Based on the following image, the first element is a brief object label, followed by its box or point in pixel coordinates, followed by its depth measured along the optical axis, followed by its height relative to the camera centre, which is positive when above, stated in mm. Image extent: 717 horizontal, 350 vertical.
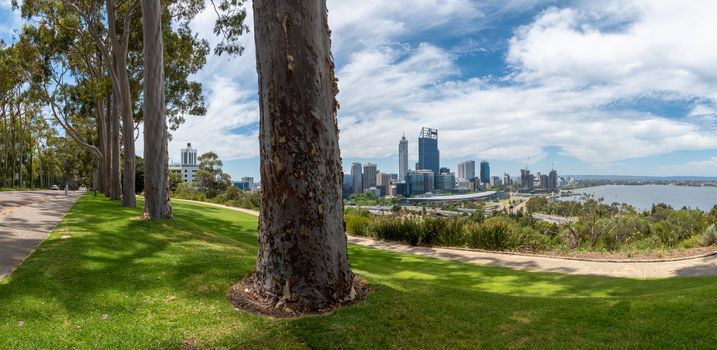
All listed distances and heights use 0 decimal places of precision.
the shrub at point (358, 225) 14929 -1455
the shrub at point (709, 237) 10156 -1360
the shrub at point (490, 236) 11461 -1434
